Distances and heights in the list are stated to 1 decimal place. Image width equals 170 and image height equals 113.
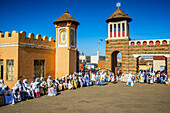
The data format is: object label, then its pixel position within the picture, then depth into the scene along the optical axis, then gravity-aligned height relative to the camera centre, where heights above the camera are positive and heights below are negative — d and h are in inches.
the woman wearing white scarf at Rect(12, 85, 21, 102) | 375.2 -77.2
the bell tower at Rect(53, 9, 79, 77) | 635.5 +72.4
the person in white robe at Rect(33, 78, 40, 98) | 423.8 -72.2
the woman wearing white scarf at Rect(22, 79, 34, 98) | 403.8 -69.4
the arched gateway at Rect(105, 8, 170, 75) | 789.2 +85.5
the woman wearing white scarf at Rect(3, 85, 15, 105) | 355.0 -79.0
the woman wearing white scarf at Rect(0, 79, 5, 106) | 347.8 -82.4
